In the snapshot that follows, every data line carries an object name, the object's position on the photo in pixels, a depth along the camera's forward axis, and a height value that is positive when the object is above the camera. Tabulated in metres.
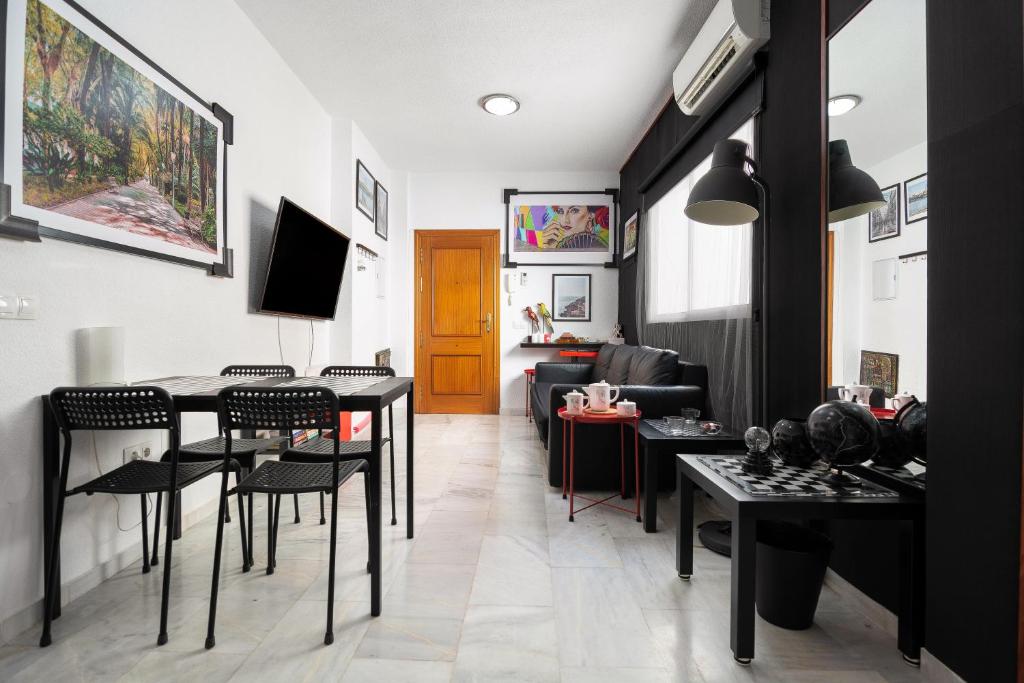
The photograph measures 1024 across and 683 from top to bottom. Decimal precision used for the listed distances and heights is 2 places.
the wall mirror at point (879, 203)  1.53 +0.46
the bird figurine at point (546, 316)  6.01 +0.27
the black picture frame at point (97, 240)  1.55 +0.43
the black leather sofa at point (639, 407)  3.03 -0.42
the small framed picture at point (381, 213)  5.42 +1.39
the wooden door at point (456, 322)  6.11 +0.20
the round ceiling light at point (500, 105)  4.07 +1.94
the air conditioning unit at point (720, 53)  2.42 +1.54
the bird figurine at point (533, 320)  6.00 +0.23
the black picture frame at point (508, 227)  6.00 +1.43
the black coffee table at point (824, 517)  1.47 -0.59
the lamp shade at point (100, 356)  1.85 -0.07
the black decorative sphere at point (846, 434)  1.51 -0.28
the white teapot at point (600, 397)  2.80 -0.32
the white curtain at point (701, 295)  2.78 +0.31
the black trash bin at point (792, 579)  1.66 -0.80
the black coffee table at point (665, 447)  2.48 -0.54
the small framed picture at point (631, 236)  5.12 +1.10
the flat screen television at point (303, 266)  3.13 +0.50
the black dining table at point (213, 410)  1.67 -0.35
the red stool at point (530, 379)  5.63 -0.47
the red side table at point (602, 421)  2.67 -0.46
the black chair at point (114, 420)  1.59 -0.27
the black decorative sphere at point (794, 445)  1.74 -0.37
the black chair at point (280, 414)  1.58 -0.25
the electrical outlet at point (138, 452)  2.11 -0.50
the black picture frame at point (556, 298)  6.05 +0.50
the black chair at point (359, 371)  2.64 -0.18
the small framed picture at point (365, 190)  4.68 +1.44
